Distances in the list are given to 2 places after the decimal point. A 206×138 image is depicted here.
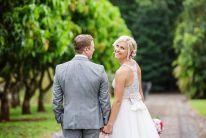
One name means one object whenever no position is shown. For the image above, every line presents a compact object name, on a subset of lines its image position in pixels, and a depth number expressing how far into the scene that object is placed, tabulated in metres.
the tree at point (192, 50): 44.88
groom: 7.76
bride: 8.28
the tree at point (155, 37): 64.50
